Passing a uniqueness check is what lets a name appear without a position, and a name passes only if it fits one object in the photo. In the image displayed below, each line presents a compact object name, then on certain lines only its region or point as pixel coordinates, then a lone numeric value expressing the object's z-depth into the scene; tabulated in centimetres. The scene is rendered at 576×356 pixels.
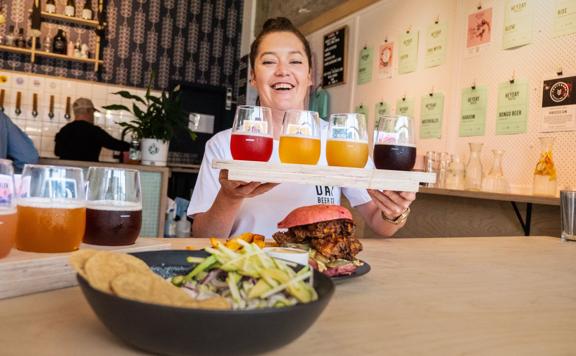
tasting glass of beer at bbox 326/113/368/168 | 128
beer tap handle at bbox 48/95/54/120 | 636
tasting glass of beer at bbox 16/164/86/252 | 90
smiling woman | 189
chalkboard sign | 500
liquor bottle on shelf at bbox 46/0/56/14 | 620
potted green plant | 424
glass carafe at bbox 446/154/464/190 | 335
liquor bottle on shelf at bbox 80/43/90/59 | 638
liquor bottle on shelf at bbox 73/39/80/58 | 636
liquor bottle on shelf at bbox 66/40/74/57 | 634
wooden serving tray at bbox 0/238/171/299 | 81
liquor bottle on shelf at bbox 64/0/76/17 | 627
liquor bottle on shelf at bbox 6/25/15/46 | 610
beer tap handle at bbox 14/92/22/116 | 619
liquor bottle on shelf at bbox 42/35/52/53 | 631
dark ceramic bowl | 55
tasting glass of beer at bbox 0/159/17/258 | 84
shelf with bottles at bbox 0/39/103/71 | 604
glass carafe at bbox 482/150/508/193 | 304
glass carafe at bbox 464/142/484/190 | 320
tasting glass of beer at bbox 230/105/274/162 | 128
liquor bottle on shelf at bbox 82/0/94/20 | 635
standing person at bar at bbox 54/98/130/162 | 543
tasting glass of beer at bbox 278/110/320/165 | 128
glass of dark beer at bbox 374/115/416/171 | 130
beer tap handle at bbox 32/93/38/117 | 627
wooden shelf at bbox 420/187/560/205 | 238
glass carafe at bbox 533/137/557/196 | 272
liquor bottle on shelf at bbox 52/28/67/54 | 627
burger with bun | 107
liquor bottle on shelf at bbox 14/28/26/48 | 614
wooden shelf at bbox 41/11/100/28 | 618
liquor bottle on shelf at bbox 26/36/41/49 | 621
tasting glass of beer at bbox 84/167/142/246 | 101
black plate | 100
